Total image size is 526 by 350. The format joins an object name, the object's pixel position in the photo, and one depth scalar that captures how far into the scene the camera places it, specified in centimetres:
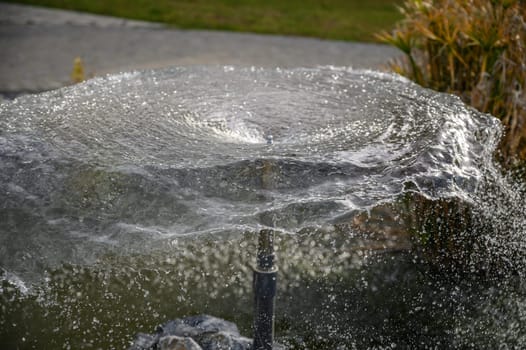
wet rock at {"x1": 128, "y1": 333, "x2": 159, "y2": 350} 283
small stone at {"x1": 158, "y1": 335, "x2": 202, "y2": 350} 265
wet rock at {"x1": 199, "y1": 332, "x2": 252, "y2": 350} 275
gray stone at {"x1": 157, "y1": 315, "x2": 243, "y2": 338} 285
